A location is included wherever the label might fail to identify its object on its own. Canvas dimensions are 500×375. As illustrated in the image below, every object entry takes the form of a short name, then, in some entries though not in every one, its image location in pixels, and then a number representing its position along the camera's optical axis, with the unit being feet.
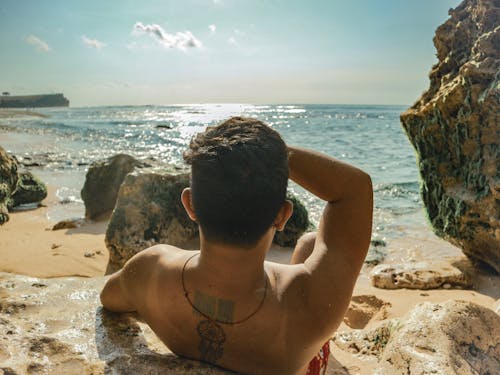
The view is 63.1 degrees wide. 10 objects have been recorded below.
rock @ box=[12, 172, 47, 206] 24.63
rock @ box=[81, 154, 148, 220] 21.90
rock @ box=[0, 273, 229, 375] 4.91
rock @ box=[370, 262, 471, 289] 13.37
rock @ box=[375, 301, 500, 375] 5.52
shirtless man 4.20
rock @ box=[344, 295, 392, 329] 11.25
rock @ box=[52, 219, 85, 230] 19.35
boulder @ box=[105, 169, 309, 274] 14.44
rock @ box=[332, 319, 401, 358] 7.73
